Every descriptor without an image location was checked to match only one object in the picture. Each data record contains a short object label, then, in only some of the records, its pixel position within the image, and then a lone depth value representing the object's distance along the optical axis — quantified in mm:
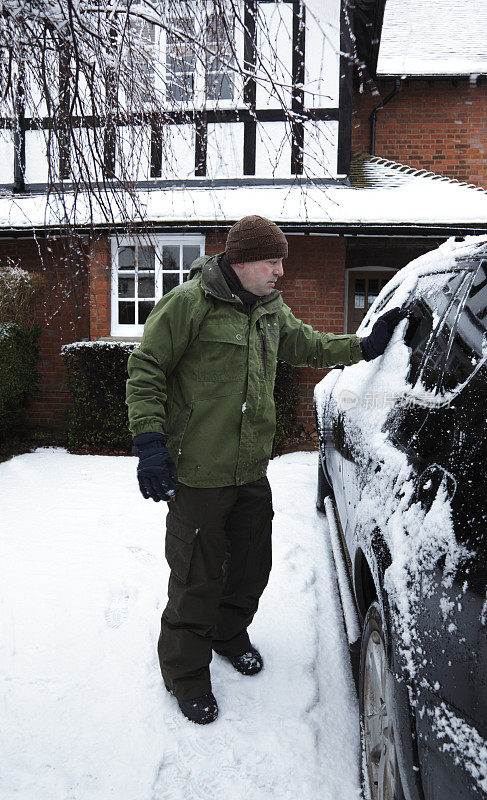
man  2158
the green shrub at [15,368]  6895
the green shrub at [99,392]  7034
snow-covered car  1072
